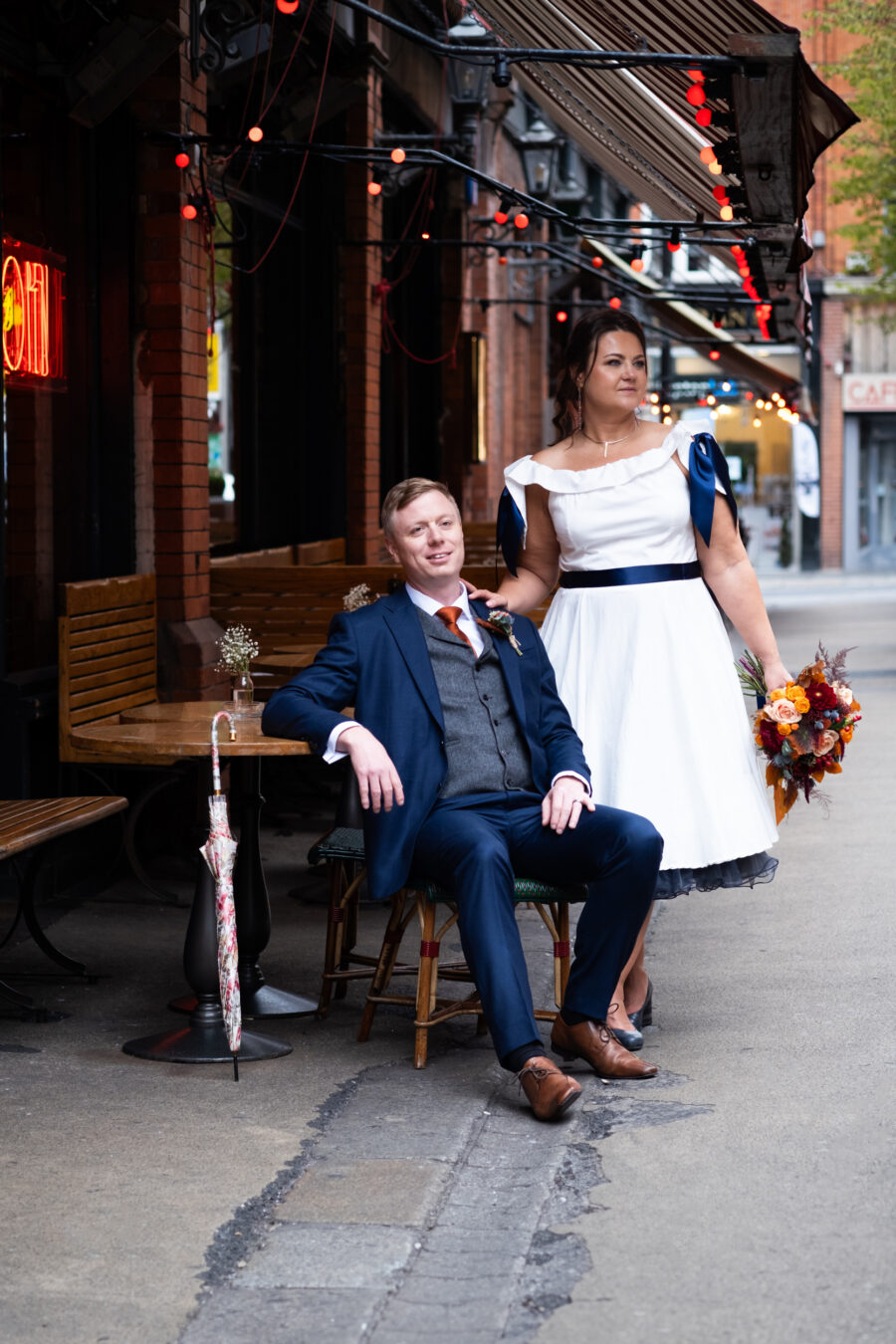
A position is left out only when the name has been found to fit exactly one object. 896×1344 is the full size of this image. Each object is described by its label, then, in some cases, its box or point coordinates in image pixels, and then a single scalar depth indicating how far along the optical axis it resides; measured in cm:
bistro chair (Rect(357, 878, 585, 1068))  502
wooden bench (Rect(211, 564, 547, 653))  905
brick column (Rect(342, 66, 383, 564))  1174
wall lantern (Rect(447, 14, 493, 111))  1300
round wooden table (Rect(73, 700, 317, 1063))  520
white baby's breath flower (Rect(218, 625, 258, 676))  606
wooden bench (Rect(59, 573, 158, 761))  725
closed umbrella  480
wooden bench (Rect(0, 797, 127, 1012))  552
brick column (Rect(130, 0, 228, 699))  801
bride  521
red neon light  736
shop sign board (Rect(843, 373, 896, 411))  3584
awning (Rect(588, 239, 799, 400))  2384
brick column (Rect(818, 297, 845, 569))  3588
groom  470
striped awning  623
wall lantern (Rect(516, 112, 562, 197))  1692
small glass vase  585
